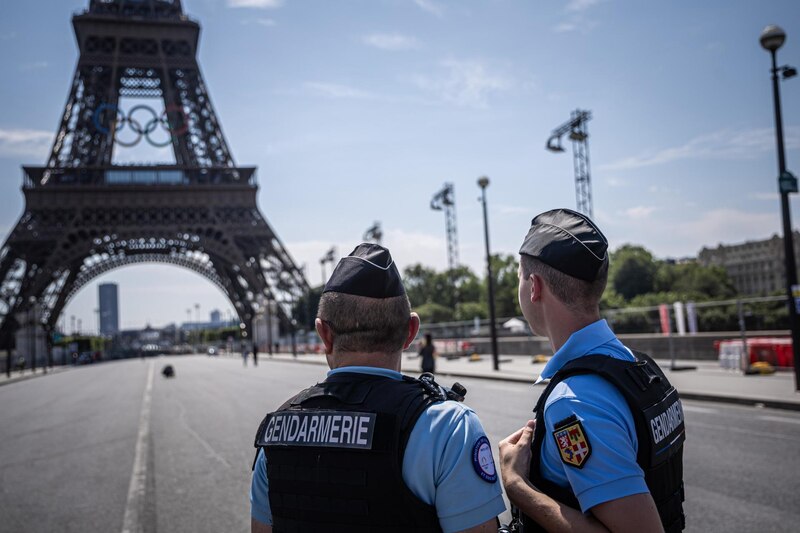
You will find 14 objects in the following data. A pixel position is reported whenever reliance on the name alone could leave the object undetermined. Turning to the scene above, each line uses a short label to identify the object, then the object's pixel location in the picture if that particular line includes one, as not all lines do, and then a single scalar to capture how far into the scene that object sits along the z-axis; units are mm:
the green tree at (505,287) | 69188
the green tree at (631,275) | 77688
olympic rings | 58062
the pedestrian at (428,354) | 15500
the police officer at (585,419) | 1757
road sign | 12836
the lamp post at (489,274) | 23500
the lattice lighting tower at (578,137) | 33166
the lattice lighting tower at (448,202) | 61656
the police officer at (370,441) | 1891
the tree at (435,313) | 65694
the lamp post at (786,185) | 12625
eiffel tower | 53188
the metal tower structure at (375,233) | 52125
